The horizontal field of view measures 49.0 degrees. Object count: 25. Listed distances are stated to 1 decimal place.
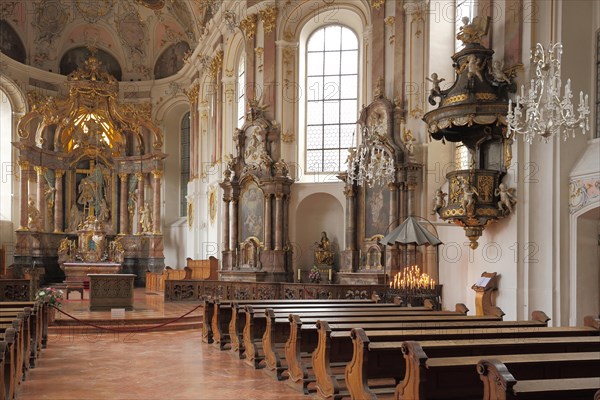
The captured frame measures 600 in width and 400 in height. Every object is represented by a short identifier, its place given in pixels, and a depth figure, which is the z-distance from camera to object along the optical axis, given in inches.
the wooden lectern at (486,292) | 475.8
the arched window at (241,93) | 881.2
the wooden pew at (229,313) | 430.3
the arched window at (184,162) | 1154.7
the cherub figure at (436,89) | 496.8
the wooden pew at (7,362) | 232.4
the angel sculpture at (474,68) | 460.8
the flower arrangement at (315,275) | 725.9
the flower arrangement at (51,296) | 503.5
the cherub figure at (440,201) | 487.2
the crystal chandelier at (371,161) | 657.6
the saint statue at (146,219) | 1093.1
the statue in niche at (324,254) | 743.1
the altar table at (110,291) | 641.6
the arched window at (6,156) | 1019.3
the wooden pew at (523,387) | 166.6
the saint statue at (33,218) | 1008.9
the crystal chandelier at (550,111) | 337.7
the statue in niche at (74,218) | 1073.8
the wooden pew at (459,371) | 201.6
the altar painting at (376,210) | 674.2
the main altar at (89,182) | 991.6
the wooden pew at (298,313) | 359.6
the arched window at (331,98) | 786.8
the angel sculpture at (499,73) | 462.6
